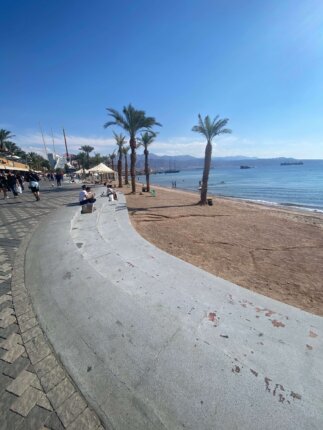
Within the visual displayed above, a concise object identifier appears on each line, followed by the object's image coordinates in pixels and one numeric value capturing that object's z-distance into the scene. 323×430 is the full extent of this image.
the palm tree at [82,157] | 68.50
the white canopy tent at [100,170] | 27.52
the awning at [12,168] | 25.81
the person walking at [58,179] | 25.65
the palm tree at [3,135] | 41.52
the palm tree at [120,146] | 31.61
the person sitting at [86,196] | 10.66
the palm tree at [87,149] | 57.37
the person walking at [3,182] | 14.70
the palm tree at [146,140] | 26.85
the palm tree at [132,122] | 21.67
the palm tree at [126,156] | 34.88
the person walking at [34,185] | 13.52
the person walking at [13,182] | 15.08
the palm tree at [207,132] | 17.95
